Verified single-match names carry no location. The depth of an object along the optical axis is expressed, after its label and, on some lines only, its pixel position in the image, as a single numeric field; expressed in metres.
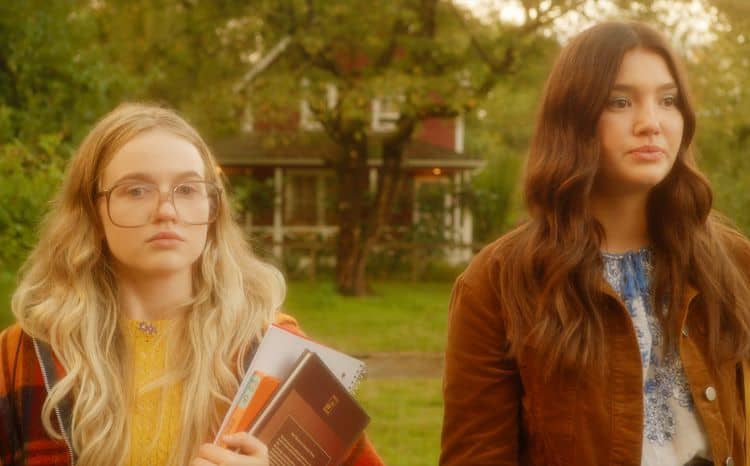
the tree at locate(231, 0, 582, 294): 17.34
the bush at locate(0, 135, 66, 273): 6.79
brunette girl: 2.32
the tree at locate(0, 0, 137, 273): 8.52
